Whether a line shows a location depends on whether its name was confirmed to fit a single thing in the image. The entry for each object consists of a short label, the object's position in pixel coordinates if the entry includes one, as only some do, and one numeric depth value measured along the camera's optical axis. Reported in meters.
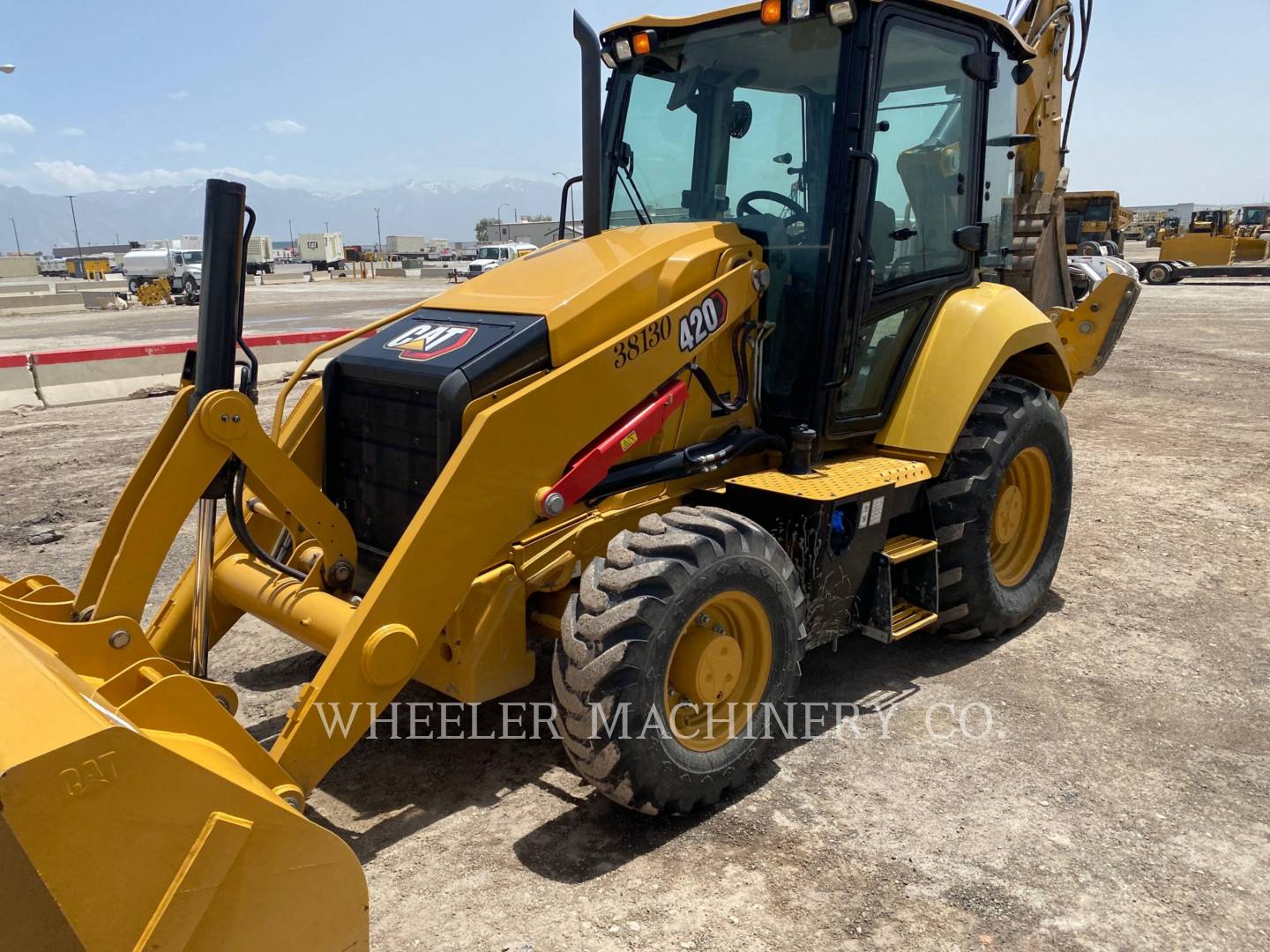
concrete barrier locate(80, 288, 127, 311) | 31.66
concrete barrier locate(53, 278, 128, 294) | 42.12
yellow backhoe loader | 2.18
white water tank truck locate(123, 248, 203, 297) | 37.38
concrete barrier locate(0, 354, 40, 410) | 11.02
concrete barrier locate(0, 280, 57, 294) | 38.19
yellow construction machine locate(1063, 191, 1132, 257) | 30.47
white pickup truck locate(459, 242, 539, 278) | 42.38
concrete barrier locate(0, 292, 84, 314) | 30.72
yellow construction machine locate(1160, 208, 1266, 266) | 31.45
